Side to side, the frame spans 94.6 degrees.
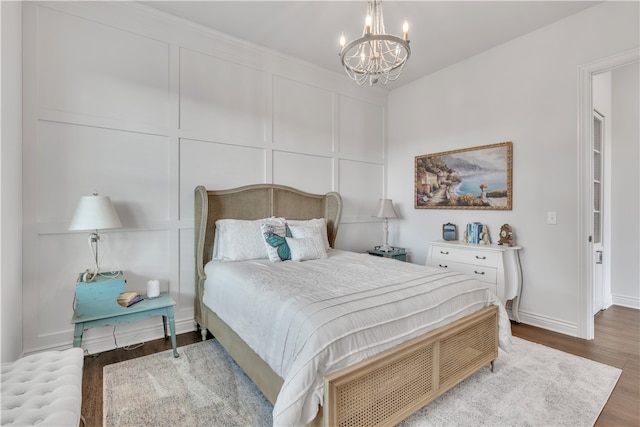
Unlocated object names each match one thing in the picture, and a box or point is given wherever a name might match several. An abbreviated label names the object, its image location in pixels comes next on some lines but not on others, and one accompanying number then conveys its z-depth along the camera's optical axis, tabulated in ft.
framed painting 11.06
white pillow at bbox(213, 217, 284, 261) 9.23
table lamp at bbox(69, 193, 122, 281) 7.12
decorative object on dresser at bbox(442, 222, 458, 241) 12.40
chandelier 5.97
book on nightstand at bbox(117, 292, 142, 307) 7.55
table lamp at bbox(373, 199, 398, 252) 13.64
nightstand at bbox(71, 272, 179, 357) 7.04
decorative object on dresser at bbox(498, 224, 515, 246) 10.61
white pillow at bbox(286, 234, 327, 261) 9.36
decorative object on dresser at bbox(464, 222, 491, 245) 11.21
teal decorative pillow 9.24
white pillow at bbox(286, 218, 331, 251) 10.07
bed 4.34
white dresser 9.97
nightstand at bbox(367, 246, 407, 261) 13.11
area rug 5.61
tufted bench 3.58
